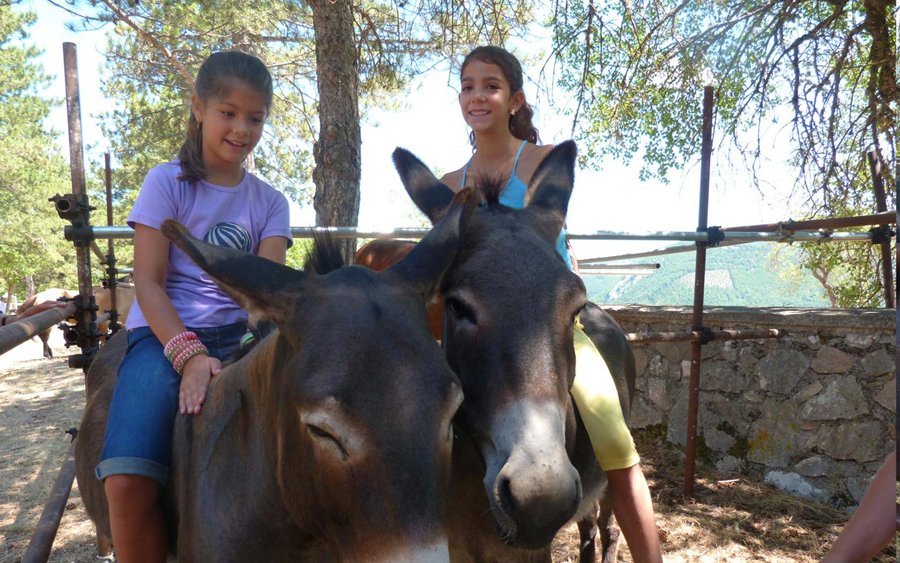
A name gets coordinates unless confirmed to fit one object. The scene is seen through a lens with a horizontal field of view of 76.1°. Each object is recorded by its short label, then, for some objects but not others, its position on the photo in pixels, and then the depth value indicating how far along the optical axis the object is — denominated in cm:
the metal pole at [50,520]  241
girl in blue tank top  248
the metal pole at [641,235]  332
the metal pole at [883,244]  589
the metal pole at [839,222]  427
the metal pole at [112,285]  493
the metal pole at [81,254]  346
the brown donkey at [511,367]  163
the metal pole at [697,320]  495
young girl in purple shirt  194
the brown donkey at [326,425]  126
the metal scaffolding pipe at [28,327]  183
